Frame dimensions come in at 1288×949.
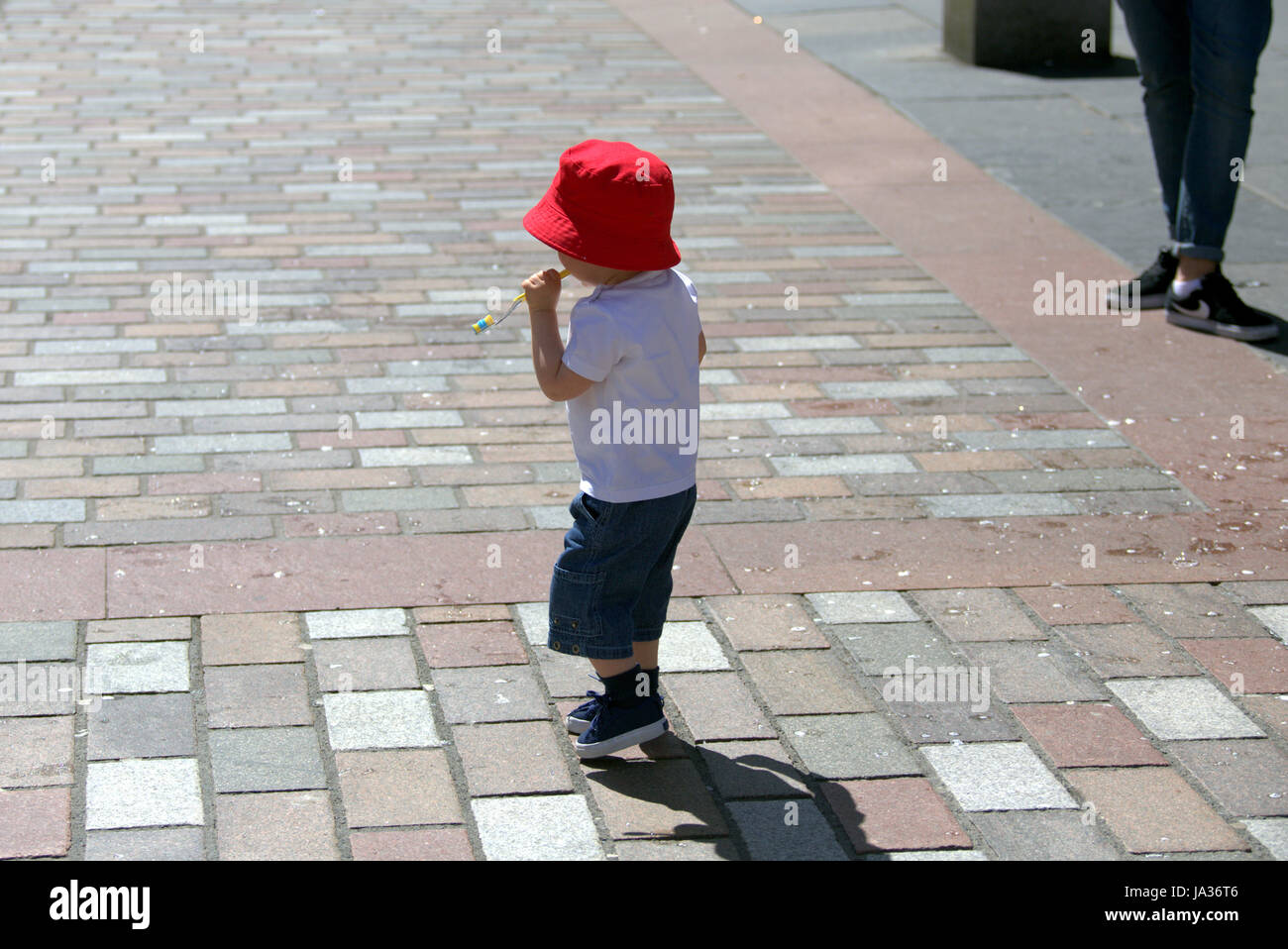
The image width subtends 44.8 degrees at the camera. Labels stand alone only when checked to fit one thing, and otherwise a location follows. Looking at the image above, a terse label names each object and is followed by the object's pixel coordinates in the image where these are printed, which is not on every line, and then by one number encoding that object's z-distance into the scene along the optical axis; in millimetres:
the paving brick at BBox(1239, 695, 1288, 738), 3393
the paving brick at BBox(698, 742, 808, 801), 3146
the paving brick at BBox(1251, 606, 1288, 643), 3818
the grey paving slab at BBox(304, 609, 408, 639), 3723
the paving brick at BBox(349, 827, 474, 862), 2883
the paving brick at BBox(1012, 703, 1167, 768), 3256
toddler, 3014
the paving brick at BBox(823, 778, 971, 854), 2967
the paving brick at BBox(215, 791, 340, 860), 2877
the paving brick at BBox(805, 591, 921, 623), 3869
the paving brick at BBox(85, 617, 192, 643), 3660
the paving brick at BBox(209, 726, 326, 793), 3102
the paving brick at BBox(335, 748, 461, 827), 3006
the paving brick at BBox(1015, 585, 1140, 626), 3867
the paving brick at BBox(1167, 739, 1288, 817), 3092
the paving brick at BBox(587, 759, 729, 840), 3016
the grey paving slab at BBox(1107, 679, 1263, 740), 3367
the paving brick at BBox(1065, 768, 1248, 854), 2959
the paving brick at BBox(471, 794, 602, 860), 2910
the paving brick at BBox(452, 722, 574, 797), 3137
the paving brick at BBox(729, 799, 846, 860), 2941
